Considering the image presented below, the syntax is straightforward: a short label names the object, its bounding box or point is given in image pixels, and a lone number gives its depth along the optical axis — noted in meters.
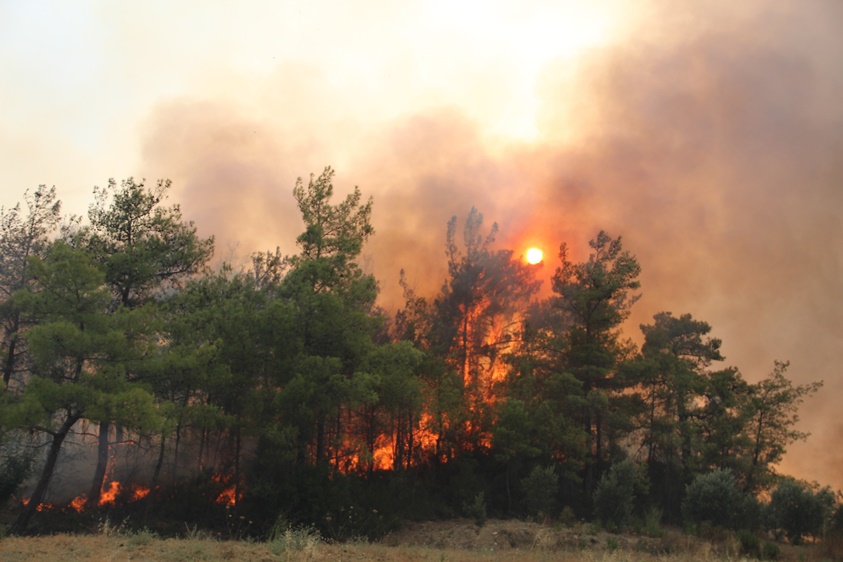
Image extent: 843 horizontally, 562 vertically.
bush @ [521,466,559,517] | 32.50
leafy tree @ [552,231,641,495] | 36.84
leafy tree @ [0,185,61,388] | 28.55
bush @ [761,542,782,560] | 21.08
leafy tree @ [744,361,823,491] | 37.25
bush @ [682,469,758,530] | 26.97
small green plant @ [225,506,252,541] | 24.22
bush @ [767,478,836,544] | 24.47
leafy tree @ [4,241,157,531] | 20.88
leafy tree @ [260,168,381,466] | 26.84
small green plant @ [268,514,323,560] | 13.96
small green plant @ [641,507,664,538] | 25.25
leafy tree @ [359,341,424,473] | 30.08
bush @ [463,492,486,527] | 30.53
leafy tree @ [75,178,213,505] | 28.73
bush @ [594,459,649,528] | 29.55
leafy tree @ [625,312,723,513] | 37.81
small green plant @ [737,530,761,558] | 21.83
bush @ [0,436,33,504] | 27.97
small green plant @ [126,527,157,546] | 15.46
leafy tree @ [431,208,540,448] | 44.47
